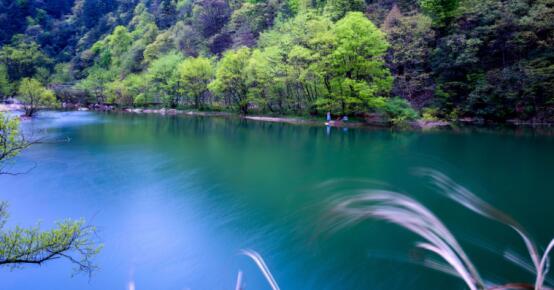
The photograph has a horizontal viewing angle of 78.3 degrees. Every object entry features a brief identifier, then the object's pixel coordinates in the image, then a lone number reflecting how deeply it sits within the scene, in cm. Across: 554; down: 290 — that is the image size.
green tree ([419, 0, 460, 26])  3431
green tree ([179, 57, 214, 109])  4647
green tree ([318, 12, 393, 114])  3102
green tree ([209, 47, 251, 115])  4028
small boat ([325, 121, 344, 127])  3124
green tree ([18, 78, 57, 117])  3817
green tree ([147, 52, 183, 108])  5056
